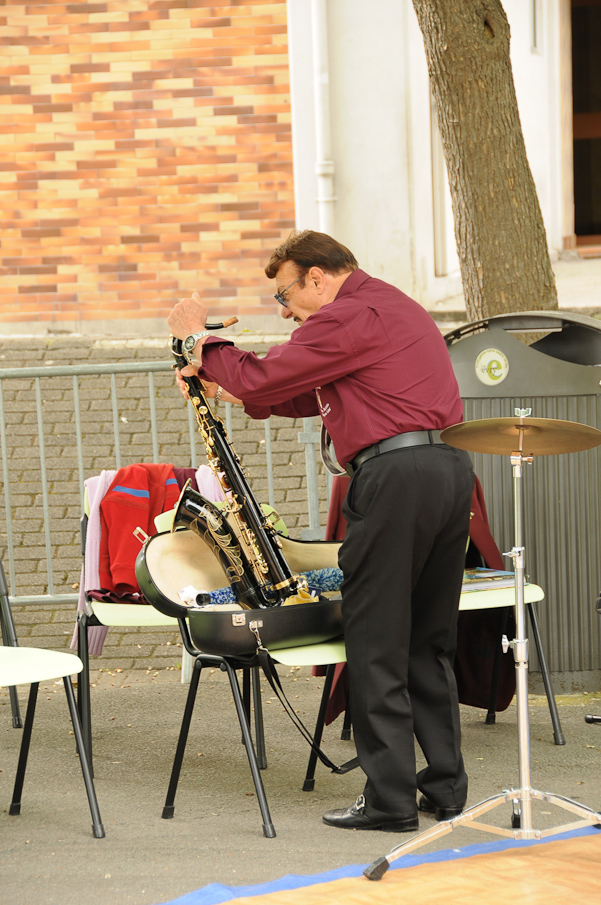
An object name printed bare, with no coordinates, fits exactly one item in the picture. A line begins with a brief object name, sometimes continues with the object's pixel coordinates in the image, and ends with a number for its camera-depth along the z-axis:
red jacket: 8.58
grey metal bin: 9.67
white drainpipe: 18.47
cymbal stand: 6.09
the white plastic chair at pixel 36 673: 6.68
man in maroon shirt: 6.91
